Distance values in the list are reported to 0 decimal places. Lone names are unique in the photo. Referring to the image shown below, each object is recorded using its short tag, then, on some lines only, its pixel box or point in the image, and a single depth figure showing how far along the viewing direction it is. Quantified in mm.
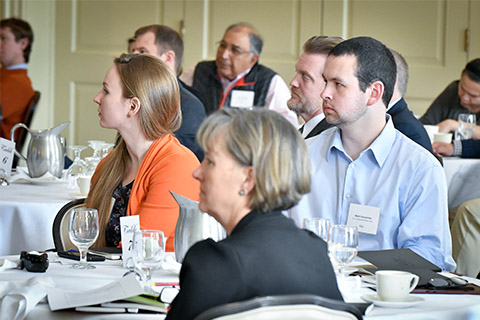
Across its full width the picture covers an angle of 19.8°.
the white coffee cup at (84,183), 6532
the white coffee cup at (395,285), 3239
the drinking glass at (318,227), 3800
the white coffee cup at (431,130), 9894
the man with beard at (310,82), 6810
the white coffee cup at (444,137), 9438
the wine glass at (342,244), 3608
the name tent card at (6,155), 7077
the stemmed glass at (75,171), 6931
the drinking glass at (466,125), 9965
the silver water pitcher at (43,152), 7330
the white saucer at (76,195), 6529
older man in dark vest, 11439
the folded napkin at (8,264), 3752
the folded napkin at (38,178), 7250
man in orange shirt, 12223
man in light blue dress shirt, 4744
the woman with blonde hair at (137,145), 5011
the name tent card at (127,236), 3896
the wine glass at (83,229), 3907
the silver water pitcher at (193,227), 3743
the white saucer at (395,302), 3196
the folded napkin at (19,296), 3104
